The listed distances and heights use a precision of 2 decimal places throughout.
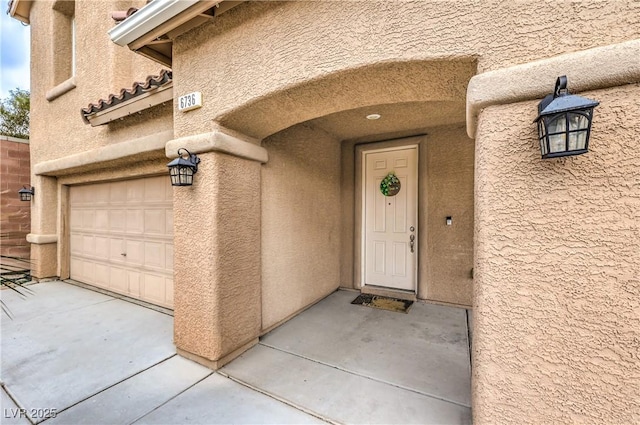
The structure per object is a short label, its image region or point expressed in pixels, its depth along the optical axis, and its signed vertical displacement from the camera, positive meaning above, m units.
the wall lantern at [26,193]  6.16 +0.43
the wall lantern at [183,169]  2.89 +0.46
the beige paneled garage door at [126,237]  4.68 -0.52
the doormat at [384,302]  4.66 -1.71
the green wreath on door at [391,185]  5.26 +0.50
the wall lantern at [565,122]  1.40 +0.47
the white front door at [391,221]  5.14 -0.22
